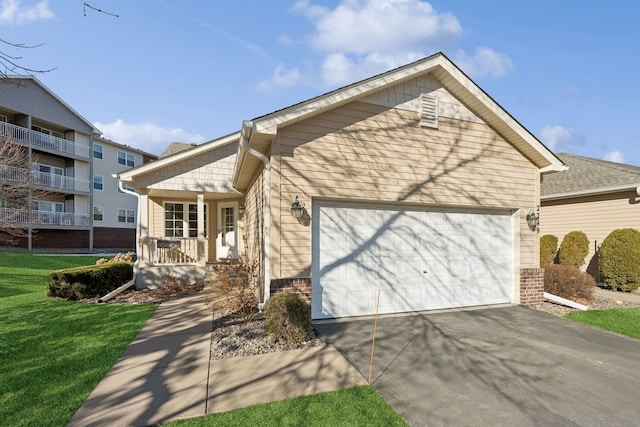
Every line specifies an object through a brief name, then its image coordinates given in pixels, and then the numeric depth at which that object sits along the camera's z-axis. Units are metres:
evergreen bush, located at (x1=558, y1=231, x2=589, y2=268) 12.19
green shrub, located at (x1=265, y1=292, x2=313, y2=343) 5.29
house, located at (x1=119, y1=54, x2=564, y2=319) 6.38
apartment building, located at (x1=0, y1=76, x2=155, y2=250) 22.06
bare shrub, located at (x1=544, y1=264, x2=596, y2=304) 8.77
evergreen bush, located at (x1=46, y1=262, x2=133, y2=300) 8.61
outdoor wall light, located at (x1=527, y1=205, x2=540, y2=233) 8.20
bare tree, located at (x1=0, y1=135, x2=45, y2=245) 13.70
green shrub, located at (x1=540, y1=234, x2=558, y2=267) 13.30
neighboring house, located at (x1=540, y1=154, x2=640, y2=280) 11.27
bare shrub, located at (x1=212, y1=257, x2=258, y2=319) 6.75
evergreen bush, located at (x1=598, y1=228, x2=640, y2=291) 10.51
